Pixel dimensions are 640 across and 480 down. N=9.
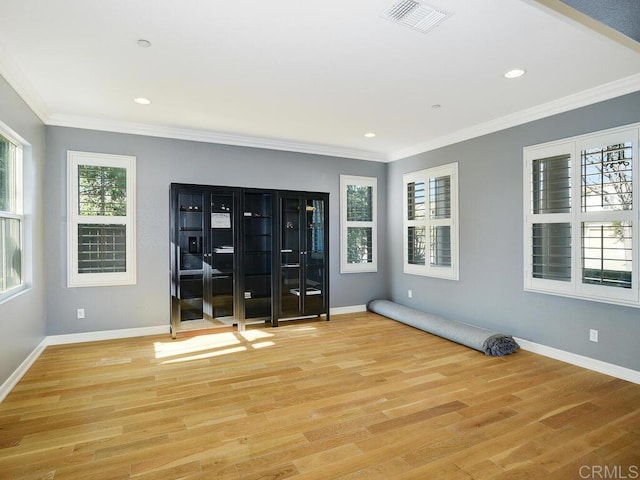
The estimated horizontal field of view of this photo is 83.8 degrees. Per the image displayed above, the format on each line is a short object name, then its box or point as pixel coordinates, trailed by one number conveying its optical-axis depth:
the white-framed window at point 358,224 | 5.91
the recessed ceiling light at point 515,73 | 3.04
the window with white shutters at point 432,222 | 4.99
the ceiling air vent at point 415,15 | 2.20
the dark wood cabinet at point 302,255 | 5.17
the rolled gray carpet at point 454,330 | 3.90
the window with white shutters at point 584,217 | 3.20
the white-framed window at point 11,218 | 3.11
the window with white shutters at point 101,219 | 4.30
